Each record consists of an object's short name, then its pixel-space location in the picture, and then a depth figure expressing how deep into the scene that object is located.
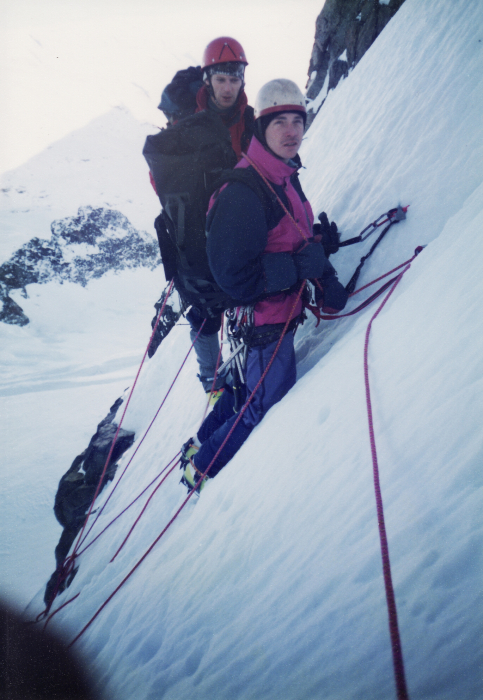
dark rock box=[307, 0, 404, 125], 6.89
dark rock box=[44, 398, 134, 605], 4.81
